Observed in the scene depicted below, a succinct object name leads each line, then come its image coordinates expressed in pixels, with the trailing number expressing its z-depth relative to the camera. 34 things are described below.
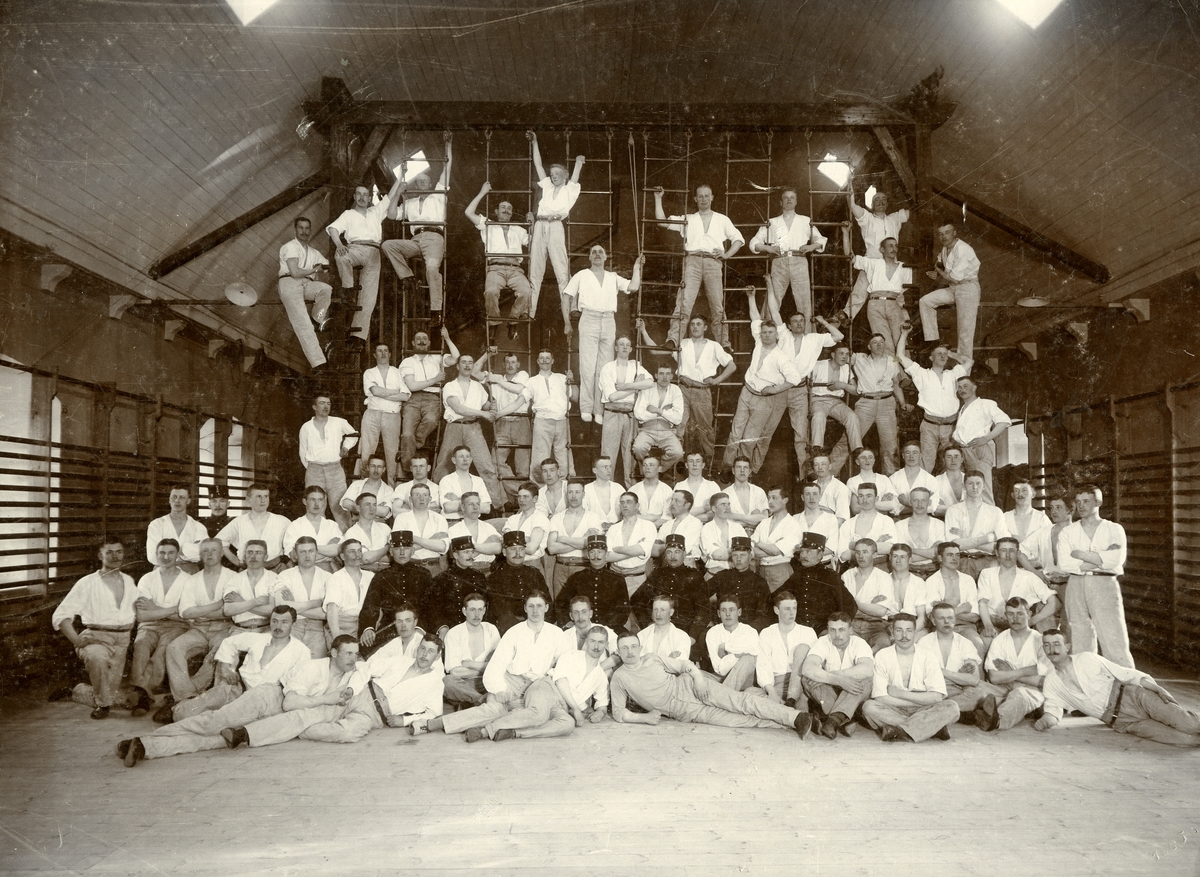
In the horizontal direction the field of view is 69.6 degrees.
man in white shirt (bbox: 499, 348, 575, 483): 8.83
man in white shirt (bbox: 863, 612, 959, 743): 5.85
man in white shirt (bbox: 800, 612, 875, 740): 6.06
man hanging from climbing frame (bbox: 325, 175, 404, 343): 9.62
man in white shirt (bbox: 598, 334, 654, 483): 8.85
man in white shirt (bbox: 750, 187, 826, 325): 9.73
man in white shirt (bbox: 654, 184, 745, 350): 9.68
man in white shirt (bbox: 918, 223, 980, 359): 9.52
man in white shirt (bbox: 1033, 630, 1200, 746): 5.70
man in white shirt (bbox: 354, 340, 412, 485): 8.83
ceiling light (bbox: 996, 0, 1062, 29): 7.84
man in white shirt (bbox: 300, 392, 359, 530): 8.42
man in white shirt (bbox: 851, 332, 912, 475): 9.00
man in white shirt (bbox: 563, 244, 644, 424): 9.36
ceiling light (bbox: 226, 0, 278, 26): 7.78
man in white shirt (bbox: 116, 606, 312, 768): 5.39
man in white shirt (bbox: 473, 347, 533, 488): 8.96
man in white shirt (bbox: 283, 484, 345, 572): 7.54
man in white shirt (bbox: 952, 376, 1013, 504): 8.41
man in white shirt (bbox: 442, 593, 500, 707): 6.46
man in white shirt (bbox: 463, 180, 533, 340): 9.80
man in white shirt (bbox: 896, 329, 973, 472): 8.72
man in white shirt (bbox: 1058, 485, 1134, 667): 7.02
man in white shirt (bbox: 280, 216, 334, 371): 9.30
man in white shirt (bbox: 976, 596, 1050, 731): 6.16
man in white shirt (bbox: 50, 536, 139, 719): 6.57
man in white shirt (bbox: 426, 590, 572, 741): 6.01
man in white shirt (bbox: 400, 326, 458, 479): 9.02
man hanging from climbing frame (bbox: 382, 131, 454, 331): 9.98
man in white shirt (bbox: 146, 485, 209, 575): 7.69
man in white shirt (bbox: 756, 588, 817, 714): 6.46
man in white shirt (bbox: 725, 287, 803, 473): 8.96
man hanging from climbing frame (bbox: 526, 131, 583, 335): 9.73
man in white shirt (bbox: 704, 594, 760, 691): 6.61
